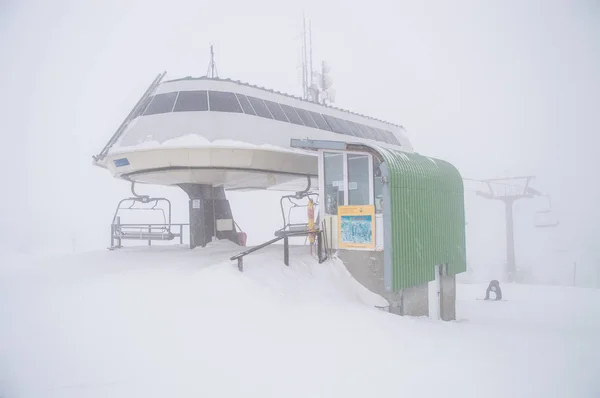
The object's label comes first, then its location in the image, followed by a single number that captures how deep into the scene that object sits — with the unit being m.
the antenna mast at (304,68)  19.37
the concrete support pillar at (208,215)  14.53
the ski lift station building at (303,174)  10.32
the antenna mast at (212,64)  15.02
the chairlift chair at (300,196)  15.65
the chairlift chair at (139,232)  14.20
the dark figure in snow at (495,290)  18.88
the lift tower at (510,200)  38.16
